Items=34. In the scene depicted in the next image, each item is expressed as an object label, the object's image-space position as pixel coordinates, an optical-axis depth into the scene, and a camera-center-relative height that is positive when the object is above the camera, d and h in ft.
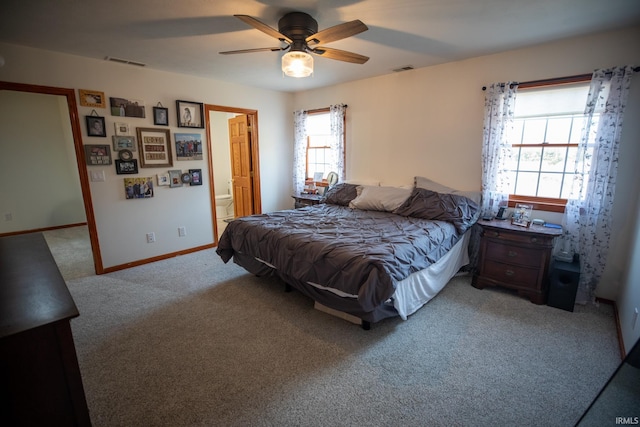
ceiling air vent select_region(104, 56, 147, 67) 10.29 +3.67
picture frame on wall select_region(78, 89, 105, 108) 10.28 +2.28
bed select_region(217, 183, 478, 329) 6.73 -2.37
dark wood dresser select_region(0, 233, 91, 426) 3.11 -2.25
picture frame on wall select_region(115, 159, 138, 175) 11.27 -0.20
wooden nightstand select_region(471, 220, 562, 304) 8.74 -3.15
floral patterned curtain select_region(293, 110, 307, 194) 16.27 +0.62
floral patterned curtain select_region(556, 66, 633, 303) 8.17 -0.59
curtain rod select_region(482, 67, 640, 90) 8.62 +2.45
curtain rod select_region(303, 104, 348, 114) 15.19 +2.70
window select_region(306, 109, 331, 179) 15.84 +0.92
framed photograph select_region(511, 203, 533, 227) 9.42 -1.89
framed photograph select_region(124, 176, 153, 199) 11.61 -1.10
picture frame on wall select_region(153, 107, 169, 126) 11.96 +1.87
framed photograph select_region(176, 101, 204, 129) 12.58 +2.08
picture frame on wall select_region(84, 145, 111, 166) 10.53 +0.26
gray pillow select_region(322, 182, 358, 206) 13.03 -1.59
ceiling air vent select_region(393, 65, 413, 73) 11.47 +3.70
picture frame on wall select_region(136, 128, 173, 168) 11.79 +0.55
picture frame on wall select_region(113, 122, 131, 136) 11.08 +1.27
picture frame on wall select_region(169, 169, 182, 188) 12.75 -0.77
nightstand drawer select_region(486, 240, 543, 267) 8.88 -3.03
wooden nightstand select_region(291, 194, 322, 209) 14.69 -2.04
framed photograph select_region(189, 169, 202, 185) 13.37 -0.72
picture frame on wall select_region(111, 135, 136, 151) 11.12 +0.73
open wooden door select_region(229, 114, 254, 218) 15.98 -0.22
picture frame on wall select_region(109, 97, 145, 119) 10.94 +2.09
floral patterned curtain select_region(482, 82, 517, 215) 9.88 +0.46
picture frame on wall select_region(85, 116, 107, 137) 10.44 +1.29
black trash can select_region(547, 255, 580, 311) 8.24 -3.66
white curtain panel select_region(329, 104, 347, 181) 14.44 +1.16
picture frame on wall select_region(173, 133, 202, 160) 12.80 +0.67
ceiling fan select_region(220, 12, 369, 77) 6.26 +2.93
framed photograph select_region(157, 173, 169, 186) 12.45 -0.78
